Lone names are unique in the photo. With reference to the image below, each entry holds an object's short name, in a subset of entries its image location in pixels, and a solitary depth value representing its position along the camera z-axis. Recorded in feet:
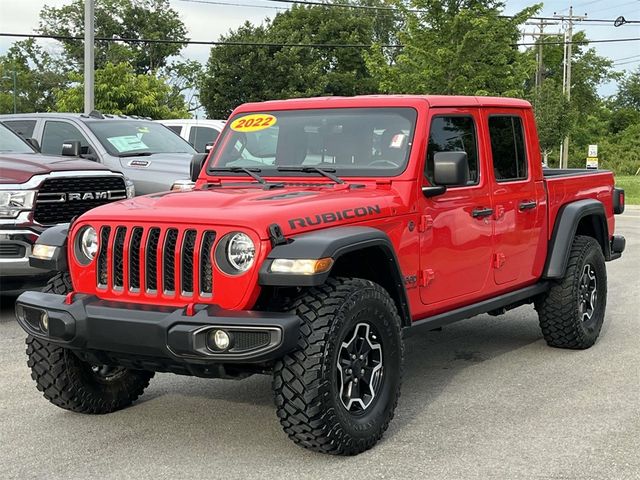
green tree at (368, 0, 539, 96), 107.24
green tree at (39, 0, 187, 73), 225.15
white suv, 49.75
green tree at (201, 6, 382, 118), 176.96
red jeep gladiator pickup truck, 14.35
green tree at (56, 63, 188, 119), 111.96
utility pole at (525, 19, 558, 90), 212.95
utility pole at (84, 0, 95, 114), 66.33
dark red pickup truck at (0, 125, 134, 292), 26.27
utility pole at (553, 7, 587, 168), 183.01
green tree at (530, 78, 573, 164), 144.46
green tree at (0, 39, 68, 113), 235.81
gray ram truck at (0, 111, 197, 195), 38.42
